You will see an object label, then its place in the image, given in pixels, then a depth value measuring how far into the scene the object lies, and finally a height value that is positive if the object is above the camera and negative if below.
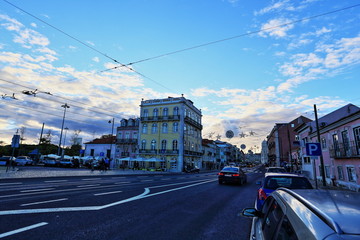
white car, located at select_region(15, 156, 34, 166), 37.69 -0.37
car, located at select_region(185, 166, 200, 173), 44.25 -1.63
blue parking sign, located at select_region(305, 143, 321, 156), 11.07 +0.83
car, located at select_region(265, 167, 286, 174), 19.82 -0.49
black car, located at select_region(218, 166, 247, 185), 16.16 -1.00
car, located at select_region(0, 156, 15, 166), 35.84 -0.25
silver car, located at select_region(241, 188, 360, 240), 1.20 -0.36
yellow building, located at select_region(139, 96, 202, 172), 47.94 +6.99
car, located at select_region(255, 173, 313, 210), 6.15 -0.57
